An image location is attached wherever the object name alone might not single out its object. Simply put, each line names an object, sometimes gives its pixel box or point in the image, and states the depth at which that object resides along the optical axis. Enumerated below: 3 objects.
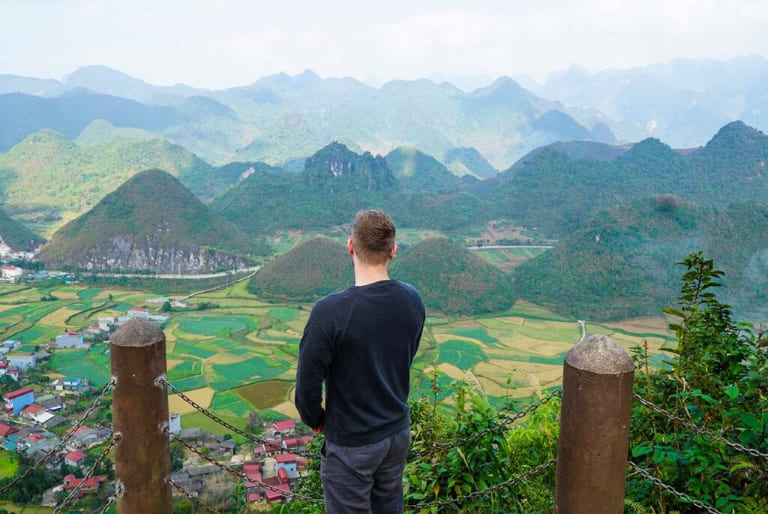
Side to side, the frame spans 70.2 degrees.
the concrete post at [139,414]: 2.43
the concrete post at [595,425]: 2.11
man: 2.07
